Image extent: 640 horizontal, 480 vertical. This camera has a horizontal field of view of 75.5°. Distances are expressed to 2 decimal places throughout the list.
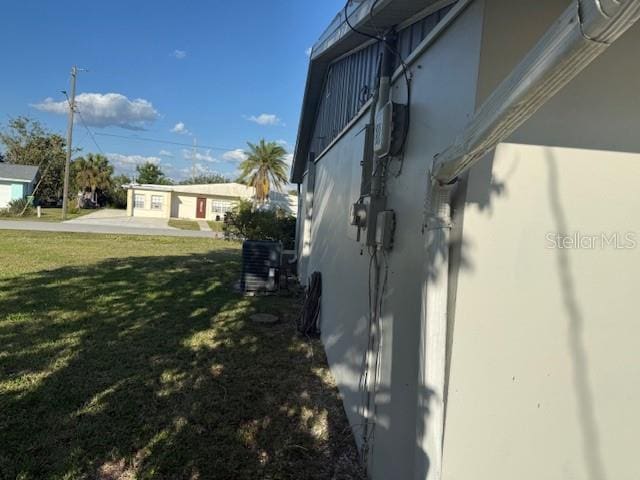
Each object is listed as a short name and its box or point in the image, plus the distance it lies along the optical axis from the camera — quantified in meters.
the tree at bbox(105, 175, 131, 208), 48.09
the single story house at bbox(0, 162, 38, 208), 31.62
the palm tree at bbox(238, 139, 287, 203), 35.66
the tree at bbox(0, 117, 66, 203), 42.12
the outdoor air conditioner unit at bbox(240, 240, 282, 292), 8.40
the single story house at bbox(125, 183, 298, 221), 37.62
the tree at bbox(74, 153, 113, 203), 44.75
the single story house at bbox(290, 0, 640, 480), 1.64
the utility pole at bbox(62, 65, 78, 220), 27.72
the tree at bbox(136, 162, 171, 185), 61.91
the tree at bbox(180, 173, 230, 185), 72.19
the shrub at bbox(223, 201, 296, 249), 13.56
